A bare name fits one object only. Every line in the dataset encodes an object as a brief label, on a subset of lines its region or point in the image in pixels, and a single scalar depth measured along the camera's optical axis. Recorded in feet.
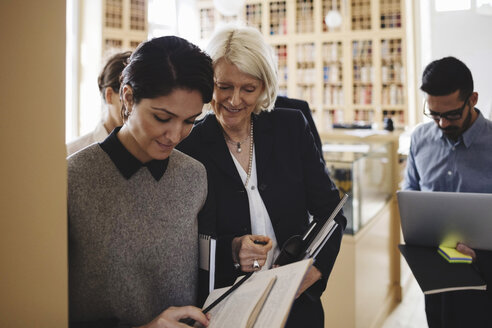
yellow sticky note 5.83
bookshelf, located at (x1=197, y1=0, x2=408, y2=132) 25.11
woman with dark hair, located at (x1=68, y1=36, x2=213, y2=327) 3.01
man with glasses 6.66
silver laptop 5.87
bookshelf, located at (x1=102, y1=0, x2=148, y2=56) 21.42
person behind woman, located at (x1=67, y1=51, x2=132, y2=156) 6.14
